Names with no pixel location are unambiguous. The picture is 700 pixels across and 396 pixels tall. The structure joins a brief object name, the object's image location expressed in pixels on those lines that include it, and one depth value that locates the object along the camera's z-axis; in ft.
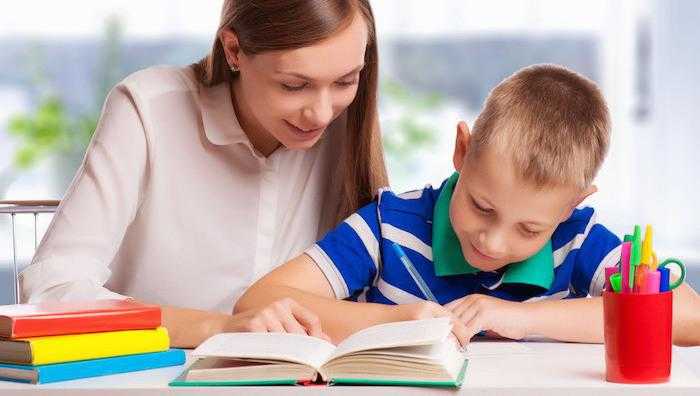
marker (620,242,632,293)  7.20
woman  8.90
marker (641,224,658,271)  7.16
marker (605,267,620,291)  7.30
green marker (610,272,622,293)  7.24
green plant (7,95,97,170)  17.60
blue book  7.39
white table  7.10
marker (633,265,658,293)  7.17
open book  7.15
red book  7.47
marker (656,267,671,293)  7.19
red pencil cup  7.17
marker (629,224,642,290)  7.16
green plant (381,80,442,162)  17.31
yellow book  7.41
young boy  8.32
